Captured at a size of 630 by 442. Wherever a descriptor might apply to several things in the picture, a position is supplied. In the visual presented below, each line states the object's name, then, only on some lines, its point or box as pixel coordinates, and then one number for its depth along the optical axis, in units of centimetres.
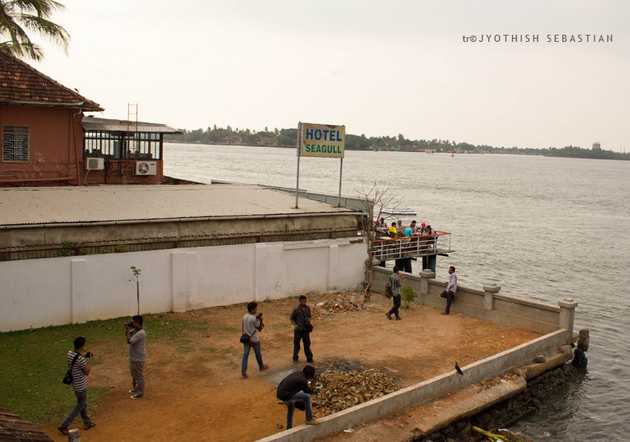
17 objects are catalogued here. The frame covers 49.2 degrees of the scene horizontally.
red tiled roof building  2462
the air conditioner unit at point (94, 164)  2758
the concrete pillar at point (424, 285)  2311
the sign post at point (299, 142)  2503
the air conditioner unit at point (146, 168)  3001
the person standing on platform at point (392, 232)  3101
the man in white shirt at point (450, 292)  2198
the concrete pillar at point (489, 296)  2128
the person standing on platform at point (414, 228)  3319
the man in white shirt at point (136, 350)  1331
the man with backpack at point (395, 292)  2080
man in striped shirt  1173
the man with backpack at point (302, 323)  1588
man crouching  1196
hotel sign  2544
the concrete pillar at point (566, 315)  1995
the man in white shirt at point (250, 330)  1481
